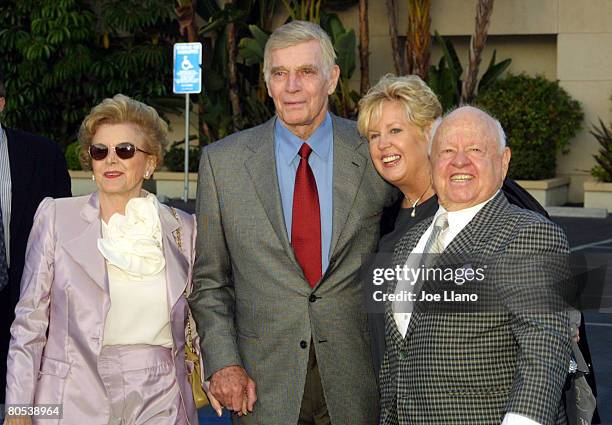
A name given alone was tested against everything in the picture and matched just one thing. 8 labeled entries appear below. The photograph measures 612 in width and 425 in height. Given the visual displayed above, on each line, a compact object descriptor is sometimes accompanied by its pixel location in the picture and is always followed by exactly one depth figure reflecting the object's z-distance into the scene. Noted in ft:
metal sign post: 64.18
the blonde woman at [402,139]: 13.48
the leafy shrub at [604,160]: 65.26
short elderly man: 10.18
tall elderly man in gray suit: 13.38
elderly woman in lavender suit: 12.92
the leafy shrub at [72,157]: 75.42
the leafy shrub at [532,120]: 64.90
